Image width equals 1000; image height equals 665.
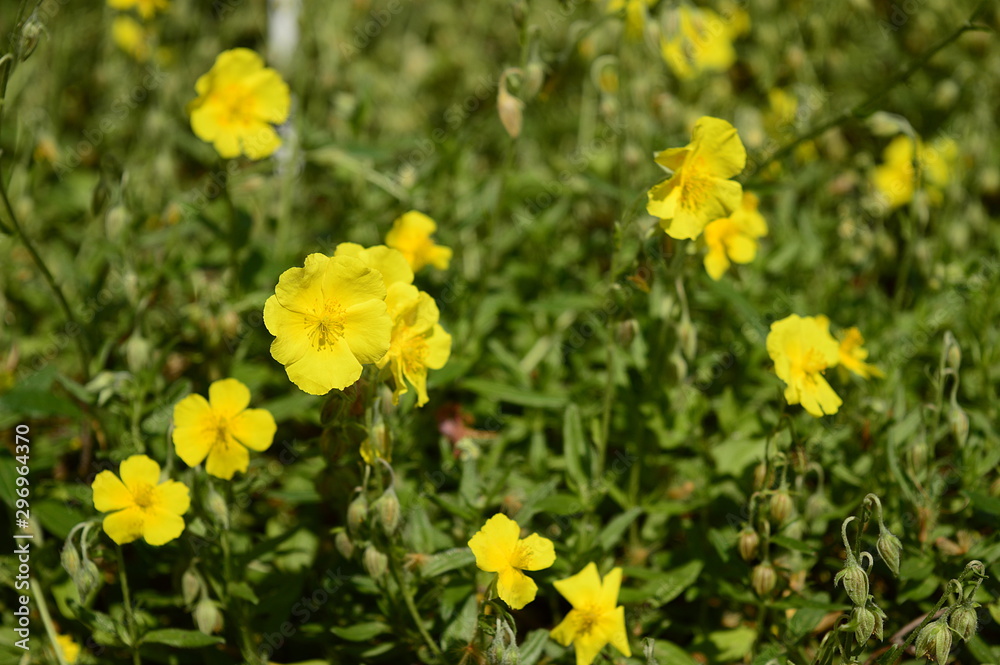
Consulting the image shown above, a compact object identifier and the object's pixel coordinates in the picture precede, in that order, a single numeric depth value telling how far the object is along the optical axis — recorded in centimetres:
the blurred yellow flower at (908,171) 395
